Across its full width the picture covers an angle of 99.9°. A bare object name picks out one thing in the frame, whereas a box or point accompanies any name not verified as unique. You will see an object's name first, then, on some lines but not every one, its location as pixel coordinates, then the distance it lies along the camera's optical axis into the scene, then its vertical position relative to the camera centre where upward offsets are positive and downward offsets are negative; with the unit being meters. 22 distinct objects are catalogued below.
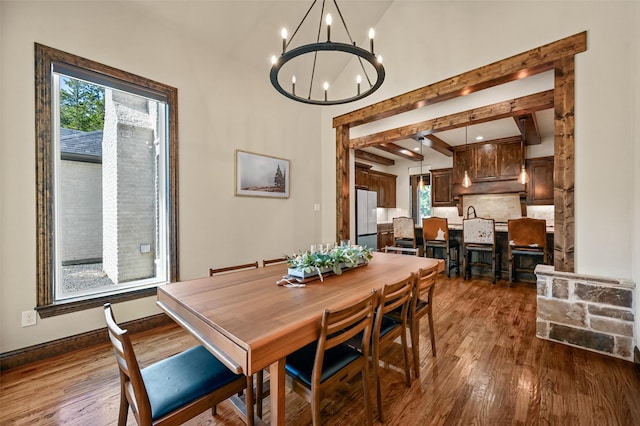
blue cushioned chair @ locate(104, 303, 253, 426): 1.02 -0.78
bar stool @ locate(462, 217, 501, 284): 4.34 -0.52
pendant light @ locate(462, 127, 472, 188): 5.36 +0.63
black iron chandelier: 1.95 +1.99
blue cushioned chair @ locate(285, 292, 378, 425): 1.21 -0.78
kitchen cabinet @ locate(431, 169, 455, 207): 6.94 +0.59
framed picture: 3.52 +0.50
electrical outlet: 2.12 -0.85
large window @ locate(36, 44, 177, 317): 2.23 +0.28
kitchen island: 4.28 -0.75
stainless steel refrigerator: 5.97 -0.18
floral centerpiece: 1.85 -0.38
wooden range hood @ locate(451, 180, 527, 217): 5.64 +0.47
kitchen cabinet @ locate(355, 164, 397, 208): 6.68 +0.74
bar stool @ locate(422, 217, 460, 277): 4.81 -0.54
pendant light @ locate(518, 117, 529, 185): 4.31 +1.23
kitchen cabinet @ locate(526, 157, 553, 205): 5.57 +0.61
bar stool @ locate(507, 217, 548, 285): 3.94 -0.44
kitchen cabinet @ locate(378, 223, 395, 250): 7.20 -0.67
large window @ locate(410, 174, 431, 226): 7.57 +0.35
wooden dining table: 1.04 -0.48
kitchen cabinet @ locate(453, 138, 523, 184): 5.66 +1.10
